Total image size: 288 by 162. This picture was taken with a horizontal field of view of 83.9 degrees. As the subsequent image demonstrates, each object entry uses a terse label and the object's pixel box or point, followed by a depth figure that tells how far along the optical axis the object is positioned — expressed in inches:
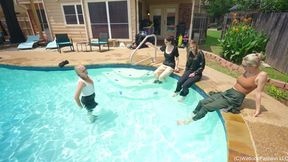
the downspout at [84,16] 386.8
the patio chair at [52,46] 402.1
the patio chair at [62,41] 364.5
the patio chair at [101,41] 362.5
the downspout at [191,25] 322.0
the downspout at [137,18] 367.2
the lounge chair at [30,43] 424.2
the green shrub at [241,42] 218.7
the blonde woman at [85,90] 121.0
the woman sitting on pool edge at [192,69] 160.7
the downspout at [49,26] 425.1
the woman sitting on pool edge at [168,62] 191.3
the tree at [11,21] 473.4
